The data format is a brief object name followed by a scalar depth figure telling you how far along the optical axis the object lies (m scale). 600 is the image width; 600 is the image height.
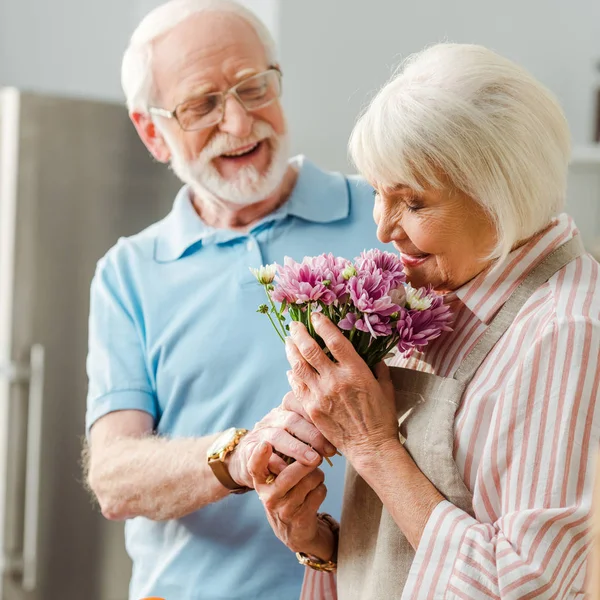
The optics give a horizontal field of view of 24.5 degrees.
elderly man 1.45
